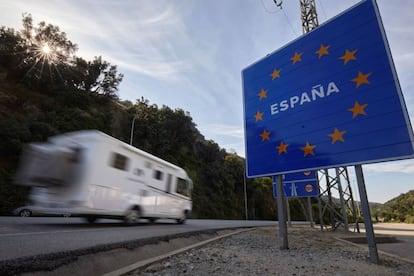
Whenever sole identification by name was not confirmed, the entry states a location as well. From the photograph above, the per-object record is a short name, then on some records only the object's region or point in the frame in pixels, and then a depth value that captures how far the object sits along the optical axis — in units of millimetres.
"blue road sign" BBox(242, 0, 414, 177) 4824
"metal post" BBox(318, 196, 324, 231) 12521
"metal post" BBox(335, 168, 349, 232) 12500
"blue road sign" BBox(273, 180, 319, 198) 13344
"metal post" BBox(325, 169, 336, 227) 12123
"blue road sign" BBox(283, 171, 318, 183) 13586
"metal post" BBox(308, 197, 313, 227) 15853
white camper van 7023
